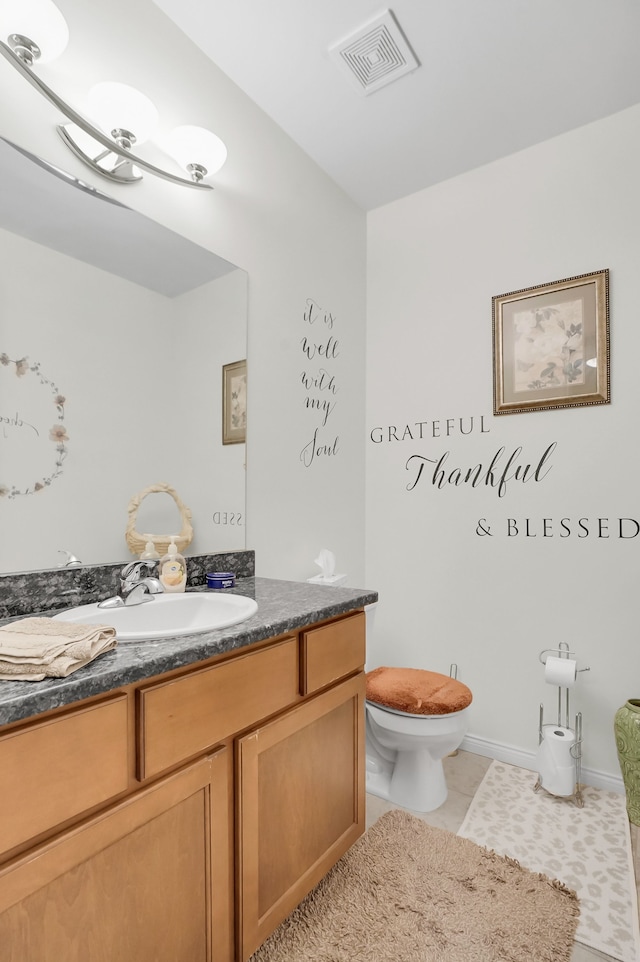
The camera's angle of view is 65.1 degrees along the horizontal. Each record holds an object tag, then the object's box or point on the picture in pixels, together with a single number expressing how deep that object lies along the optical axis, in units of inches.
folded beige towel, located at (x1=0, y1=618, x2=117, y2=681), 32.5
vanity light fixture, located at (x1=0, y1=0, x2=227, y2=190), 47.9
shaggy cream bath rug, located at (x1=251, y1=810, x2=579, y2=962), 51.2
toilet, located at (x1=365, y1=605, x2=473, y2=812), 73.2
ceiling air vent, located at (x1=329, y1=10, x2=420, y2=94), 67.5
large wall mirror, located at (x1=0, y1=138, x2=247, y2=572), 50.6
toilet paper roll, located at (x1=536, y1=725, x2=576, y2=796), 77.9
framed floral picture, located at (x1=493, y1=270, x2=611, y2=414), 82.7
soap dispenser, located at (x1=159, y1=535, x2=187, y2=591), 58.9
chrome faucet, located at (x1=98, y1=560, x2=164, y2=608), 52.3
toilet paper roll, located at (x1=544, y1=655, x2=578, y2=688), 78.0
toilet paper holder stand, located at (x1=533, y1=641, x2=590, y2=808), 78.6
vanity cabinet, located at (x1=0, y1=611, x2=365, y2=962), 31.0
